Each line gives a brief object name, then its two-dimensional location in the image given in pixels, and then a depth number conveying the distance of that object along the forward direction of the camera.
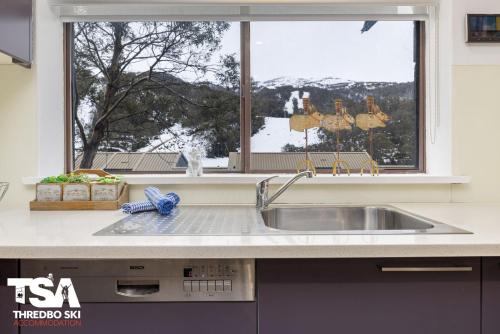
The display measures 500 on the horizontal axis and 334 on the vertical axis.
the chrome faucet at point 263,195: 1.68
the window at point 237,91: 2.01
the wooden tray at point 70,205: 1.63
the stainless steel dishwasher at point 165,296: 1.05
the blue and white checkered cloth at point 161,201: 1.48
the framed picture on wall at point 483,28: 1.78
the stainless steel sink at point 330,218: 1.70
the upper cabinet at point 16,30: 1.47
